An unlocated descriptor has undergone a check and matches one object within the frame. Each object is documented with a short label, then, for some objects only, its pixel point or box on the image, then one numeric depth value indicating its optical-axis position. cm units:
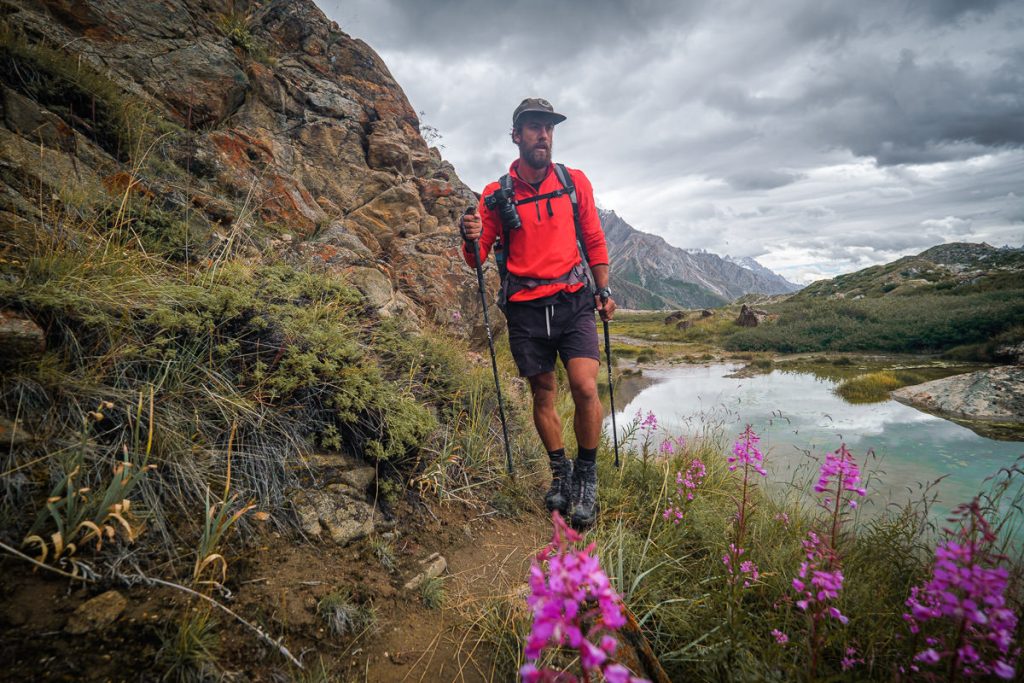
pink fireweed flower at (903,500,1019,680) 101
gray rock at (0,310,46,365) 210
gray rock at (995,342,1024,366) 1599
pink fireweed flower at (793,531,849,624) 147
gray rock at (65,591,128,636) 154
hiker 402
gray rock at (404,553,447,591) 259
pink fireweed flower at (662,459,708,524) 349
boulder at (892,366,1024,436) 926
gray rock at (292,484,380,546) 255
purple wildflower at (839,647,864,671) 190
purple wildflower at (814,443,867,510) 189
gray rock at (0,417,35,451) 188
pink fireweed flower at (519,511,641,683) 80
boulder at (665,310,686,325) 6052
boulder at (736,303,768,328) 4116
